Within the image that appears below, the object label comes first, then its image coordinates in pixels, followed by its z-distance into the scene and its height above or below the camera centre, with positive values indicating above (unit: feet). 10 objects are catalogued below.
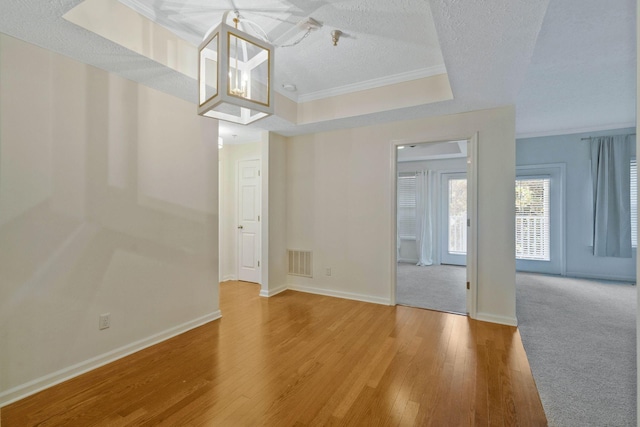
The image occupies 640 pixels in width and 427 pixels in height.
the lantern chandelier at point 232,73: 4.97 +2.59
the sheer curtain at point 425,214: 22.22 -0.08
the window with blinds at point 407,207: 23.27 +0.48
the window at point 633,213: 16.53 +0.00
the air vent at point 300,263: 14.74 -2.59
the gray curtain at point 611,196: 16.40 +1.00
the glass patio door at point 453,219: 21.71 -0.46
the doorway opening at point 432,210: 20.92 +0.23
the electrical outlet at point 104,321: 7.81 -2.95
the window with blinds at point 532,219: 18.70 -0.37
